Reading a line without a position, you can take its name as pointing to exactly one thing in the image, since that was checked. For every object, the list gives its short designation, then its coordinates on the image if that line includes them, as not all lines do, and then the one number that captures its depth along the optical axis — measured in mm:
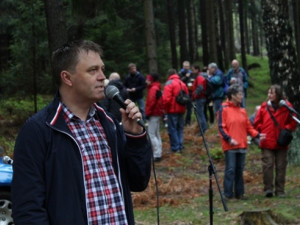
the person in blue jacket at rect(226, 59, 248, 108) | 17000
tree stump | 7500
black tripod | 5976
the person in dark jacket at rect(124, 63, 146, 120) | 15697
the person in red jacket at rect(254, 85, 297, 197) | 9500
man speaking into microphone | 3014
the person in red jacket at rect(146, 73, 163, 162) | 13516
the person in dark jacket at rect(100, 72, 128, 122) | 11344
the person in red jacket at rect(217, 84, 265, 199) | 9297
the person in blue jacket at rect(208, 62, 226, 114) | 16953
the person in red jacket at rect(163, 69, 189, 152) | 13742
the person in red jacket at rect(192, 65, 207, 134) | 16500
